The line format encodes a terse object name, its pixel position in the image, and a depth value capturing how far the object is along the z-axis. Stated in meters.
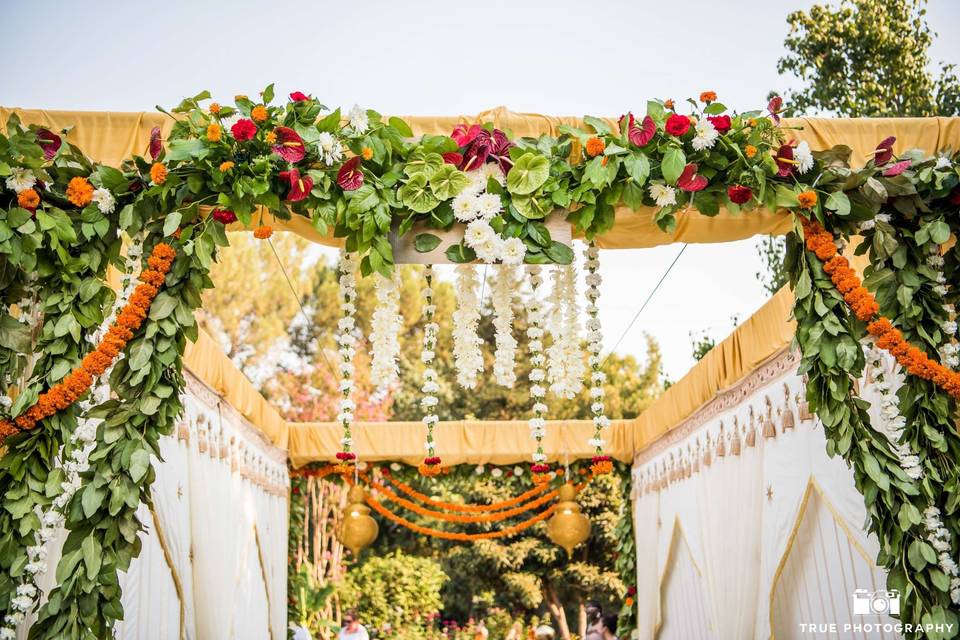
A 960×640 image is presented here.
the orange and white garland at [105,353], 3.07
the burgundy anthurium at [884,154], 3.32
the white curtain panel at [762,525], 4.21
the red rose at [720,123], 3.28
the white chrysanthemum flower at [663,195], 3.30
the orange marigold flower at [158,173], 3.12
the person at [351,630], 9.23
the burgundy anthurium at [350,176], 3.23
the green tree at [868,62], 10.10
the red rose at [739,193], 3.26
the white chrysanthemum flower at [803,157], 3.26
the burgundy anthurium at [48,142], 3.20
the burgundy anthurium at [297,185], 3.18
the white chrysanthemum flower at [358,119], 3.27
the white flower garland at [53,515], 2.93
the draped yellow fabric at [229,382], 5.16
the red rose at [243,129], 3.11
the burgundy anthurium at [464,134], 3.34
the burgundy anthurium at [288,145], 3.18
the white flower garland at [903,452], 3.00
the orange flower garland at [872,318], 3.13
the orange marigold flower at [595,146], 3.27
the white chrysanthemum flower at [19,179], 3.10
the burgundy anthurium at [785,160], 3.29
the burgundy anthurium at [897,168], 3.26
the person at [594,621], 7.38
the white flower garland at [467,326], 3.72
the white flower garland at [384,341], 3.67
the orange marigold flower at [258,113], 3.16
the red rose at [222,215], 3.23
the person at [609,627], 7.32
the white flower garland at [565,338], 3.82
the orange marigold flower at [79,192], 3.17
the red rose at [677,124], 3.24
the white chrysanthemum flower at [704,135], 3.26
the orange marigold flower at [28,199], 3.09
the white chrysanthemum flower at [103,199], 3.19
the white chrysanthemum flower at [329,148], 3.18
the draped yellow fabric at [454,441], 8.30
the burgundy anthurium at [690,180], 3.27
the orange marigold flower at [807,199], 3.21
